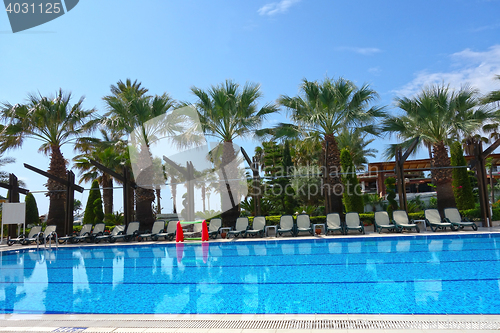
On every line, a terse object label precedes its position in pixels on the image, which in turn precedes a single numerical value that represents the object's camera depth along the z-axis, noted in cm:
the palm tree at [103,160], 1812
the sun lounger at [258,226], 1320
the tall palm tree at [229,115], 1503
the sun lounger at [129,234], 1373
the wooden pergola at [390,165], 2462
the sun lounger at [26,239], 1414
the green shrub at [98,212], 2236
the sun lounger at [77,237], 1411
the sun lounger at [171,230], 1360
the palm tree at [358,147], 2680
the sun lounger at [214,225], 1399
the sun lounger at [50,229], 1499
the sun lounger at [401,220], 1209
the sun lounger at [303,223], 1292
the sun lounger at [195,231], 1442
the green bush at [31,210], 2566
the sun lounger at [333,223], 1259
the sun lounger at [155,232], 1362
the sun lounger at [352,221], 1272
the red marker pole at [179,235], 1319
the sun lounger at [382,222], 1227
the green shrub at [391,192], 1657
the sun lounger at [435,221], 1203
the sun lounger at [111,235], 1391
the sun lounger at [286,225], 1305
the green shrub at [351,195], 1553
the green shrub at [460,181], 1545
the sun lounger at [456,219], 1176
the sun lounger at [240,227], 1317
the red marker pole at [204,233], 1297
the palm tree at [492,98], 1471
